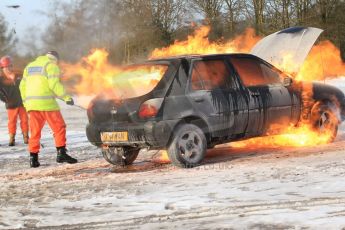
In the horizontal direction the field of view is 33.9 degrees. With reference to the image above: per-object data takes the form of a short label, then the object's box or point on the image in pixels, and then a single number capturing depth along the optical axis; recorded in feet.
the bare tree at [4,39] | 76.57
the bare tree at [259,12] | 106.52
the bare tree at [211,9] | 105.23
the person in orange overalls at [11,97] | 41.96
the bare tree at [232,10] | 104.02
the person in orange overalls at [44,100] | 30.01
